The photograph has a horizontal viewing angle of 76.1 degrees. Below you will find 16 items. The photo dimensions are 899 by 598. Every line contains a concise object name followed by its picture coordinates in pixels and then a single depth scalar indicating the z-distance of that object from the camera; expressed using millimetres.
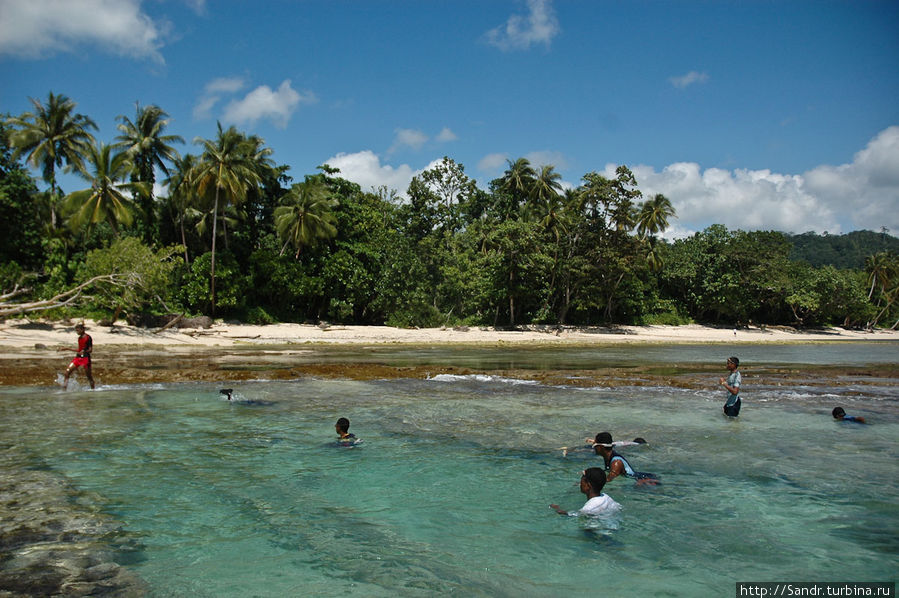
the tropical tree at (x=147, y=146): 39562
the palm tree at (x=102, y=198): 34719
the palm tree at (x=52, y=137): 37375
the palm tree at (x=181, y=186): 39438
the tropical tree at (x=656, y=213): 58438
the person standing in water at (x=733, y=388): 13305
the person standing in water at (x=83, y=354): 15922
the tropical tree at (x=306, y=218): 40656
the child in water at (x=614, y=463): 8867
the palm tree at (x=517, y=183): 59406
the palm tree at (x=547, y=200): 47344
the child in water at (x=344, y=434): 10672
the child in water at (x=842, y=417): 13188
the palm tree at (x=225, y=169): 37000
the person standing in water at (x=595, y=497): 7426
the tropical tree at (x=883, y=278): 66125
